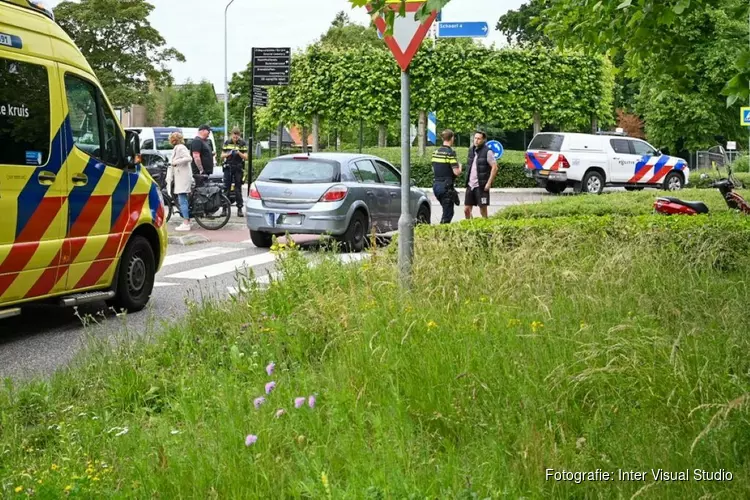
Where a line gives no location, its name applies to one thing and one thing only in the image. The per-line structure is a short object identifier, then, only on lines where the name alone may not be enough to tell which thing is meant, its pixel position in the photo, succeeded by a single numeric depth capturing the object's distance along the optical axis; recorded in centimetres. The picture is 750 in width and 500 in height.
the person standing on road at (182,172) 1759
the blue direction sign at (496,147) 2860
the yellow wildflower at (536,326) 521
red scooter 1295
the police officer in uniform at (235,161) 2019
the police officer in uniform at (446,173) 1593
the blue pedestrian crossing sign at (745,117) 2484
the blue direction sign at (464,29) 2583
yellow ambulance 760
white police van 3042
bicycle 1852
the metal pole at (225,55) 5227
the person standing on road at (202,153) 1891
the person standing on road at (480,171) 1623
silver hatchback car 1495
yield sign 732
